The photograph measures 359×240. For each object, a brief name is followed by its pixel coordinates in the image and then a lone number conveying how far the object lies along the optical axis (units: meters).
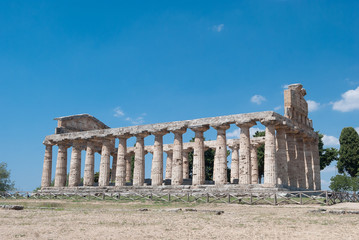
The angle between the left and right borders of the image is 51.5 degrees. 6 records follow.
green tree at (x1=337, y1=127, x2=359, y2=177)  52.84
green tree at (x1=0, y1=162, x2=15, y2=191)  55.78
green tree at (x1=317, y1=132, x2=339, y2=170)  55.38
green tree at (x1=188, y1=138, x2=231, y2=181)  65.06
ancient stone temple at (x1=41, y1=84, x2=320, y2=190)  33.71
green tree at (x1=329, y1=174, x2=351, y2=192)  51.06
